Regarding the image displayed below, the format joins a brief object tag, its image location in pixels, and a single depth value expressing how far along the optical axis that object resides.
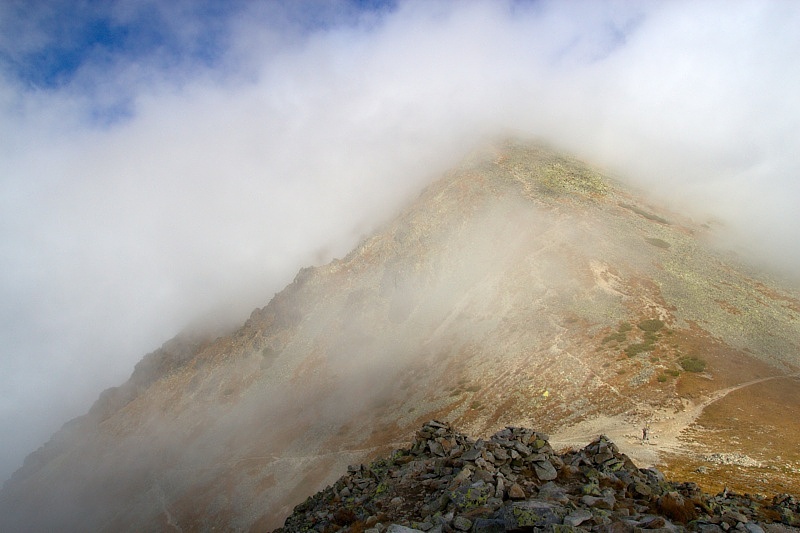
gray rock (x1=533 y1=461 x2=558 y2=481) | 24.00
